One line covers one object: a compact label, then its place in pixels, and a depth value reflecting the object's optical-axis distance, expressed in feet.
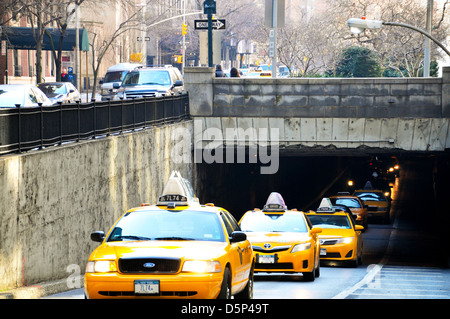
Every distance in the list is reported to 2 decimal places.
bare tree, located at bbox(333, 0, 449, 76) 171.01
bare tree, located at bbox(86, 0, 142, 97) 229.33
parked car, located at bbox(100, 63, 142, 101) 174.29
